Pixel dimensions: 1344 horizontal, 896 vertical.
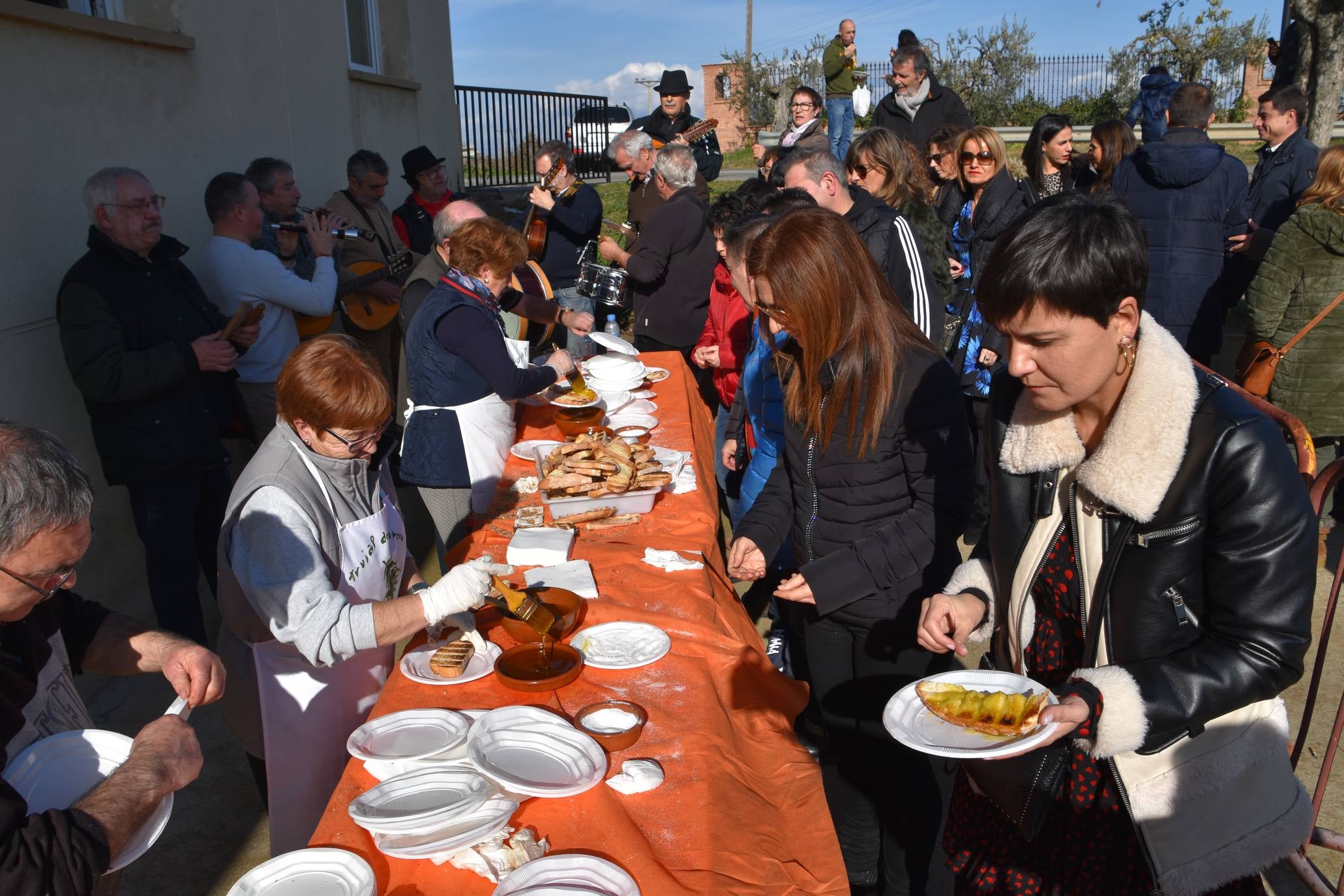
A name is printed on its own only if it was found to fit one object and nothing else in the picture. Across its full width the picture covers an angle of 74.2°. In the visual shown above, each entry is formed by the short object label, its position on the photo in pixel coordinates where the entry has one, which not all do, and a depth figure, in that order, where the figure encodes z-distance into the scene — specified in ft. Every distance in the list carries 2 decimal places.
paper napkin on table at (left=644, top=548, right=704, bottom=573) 9.64
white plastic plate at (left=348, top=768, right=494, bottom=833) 5.43
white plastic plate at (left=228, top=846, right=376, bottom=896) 5.17
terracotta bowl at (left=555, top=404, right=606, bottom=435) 13.53
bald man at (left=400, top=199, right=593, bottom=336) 13.47
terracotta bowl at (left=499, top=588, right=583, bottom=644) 7.86
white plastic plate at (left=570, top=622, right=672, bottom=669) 7.74
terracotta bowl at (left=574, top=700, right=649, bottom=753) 6.53
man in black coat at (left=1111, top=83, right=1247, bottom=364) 17.01
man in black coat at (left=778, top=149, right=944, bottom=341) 12.80
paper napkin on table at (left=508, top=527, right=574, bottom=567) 9.58
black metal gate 49.60
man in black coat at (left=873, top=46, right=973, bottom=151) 25.30
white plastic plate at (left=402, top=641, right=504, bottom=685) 7.36
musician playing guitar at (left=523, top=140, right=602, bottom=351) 21.93
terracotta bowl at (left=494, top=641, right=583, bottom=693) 7.17
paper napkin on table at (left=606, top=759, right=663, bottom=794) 6.15
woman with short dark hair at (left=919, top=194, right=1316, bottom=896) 4.70
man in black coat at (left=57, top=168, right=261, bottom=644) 12.11
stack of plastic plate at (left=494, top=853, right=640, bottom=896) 5.15
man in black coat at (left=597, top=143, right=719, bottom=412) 18.72
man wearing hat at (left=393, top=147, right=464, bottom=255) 23.22
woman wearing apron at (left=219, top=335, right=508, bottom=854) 7.34
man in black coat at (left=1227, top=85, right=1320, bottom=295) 19.17
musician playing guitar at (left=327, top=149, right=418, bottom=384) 20.36
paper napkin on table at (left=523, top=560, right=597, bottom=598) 9.00
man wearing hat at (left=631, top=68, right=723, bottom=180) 27.37
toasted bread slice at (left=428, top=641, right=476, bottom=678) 7.37
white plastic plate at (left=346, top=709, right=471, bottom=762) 6.30
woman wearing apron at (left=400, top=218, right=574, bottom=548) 11.84
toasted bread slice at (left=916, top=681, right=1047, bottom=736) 5.16
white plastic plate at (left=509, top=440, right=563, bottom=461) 12.85
